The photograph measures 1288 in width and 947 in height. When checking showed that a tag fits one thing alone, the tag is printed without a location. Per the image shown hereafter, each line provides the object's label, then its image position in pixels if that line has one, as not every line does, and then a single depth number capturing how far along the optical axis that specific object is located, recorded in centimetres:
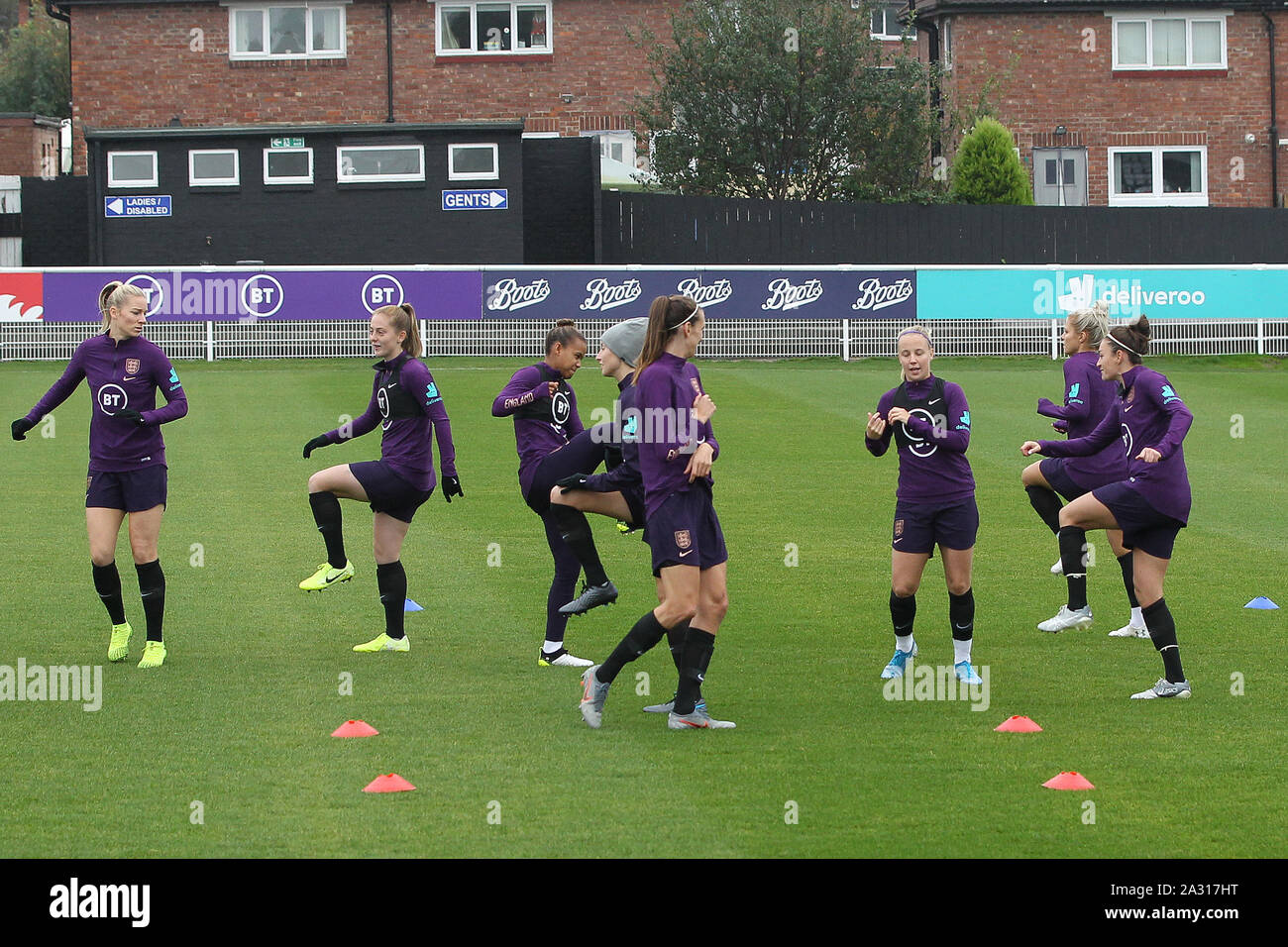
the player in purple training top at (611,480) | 1778
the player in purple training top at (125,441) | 1898
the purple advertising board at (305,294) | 5712
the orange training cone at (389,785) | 1403
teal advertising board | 5822
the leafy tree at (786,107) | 7369
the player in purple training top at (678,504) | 1572
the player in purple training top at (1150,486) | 1747
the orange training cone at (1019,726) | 1622
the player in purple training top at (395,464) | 1953
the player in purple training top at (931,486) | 1830
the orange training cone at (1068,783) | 1414
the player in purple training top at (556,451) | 1909
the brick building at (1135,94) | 8175
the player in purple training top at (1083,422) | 2120
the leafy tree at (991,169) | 7350
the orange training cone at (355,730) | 1597
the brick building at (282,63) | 8200
